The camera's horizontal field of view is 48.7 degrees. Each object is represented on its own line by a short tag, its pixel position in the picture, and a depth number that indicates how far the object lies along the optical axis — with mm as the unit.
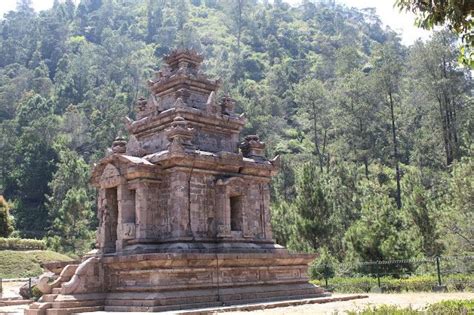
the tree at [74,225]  43031
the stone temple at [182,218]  14570
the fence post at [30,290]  22469
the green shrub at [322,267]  24845
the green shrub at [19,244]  37188
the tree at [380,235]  23328
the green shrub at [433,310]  8547
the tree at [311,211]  26734
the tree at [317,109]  59625
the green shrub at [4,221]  40062
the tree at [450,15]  8328
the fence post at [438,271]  19922
